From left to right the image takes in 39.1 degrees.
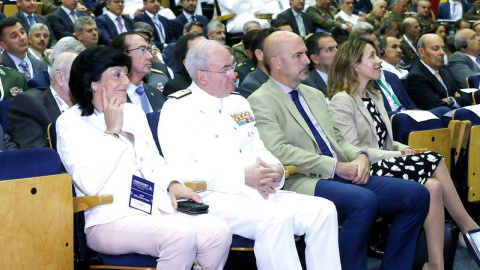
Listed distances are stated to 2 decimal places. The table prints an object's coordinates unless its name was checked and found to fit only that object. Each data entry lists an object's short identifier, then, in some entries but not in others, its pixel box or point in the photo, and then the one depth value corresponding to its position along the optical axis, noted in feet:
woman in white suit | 9.03
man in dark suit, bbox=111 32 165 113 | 14.05
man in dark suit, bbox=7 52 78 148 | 12.00
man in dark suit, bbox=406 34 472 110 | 19.22
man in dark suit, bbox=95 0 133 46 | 27.06
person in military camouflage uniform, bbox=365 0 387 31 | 34.81
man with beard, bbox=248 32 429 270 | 10.88
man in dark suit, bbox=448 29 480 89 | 22.04
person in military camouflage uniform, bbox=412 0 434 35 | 34.14
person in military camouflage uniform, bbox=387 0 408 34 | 34.58
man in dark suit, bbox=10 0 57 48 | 24.93
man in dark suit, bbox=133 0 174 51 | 29.30
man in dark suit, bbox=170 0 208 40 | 30.17
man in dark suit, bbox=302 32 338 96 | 17.16
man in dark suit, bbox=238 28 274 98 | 15.33
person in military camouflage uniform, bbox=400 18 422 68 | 28.32
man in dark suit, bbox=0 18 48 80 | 19.91
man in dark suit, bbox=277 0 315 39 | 31.50
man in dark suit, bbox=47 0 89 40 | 26.11
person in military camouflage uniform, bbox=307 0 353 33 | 31.96
